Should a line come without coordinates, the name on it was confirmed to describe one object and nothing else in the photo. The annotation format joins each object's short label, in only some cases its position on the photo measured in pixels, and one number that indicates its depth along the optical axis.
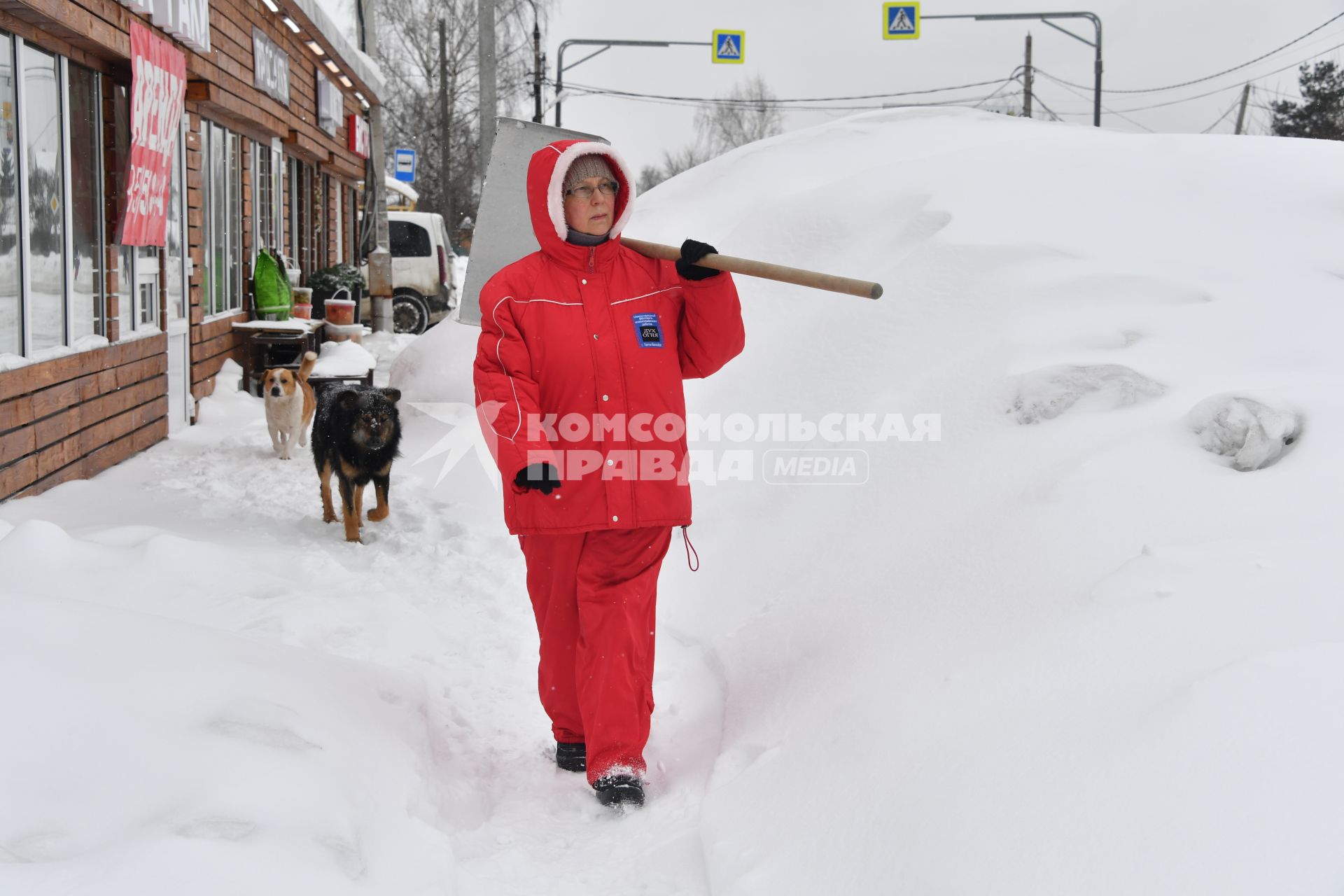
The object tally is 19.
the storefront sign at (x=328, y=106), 13.54
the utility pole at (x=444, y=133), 31.73
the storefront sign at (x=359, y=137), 16.94
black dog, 5.36
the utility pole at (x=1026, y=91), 28.59
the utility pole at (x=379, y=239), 13.98
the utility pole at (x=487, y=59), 14.54
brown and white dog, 6.98
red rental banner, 6.51
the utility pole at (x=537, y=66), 23.22
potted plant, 13.60
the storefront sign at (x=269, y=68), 9.98
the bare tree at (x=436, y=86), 31.08
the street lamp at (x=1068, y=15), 17.77
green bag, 10.41
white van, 17.08
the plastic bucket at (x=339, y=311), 12.04
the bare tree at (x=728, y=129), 54.12
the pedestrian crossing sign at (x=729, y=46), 20.41
